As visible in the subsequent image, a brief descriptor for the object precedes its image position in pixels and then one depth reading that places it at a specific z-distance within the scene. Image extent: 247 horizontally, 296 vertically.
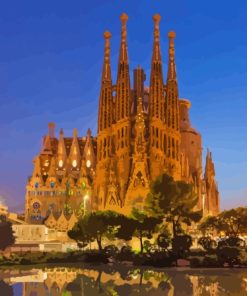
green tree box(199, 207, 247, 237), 77.81
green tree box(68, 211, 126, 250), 60.72
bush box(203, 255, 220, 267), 50.28
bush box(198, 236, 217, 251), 60.49
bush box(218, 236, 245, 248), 55.81
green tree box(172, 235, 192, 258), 56.56
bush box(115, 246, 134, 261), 58.30
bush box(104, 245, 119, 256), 61.11
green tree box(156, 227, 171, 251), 57.88
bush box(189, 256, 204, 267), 50.50
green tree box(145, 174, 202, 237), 63.28
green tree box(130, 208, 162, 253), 61.84
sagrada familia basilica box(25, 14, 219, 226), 112.50
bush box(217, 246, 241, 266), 50.91
